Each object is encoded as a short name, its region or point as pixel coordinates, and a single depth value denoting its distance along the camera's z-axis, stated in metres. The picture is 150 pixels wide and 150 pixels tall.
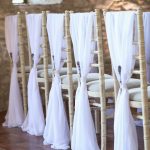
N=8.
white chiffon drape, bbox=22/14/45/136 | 4.23
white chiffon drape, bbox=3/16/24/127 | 4.61
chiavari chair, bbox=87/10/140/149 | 3.35
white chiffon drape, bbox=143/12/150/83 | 3.74
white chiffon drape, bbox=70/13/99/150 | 3.43
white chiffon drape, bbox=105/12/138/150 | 3.07
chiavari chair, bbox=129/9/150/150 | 2.98
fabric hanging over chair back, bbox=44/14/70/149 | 3.83
